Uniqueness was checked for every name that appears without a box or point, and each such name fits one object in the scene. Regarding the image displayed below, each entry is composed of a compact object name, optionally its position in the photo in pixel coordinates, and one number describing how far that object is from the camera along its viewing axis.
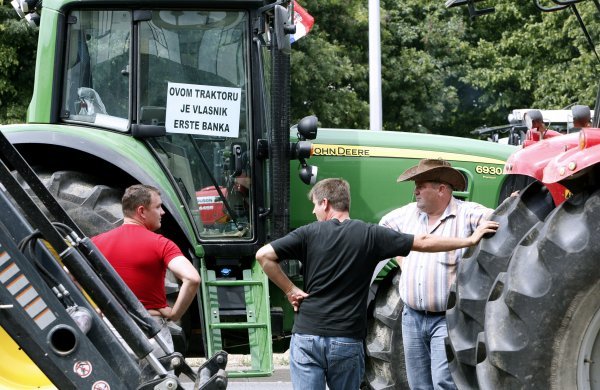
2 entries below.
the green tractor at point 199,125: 12.77
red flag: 16.18
